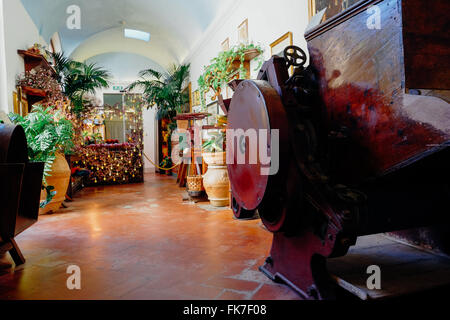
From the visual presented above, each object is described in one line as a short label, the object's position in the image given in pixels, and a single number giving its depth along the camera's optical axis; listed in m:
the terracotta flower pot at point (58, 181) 4.21
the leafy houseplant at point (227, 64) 4.61
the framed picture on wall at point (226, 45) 6.14
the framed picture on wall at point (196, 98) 8.23
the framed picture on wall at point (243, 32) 5.19
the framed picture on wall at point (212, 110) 6.96
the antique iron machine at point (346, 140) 1.14
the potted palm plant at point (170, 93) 9.60
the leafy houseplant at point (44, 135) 3.69
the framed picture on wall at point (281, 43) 3.75
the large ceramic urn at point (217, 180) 4.32
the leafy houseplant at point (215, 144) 4.35
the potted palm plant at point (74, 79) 8.09
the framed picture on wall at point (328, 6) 2.65
